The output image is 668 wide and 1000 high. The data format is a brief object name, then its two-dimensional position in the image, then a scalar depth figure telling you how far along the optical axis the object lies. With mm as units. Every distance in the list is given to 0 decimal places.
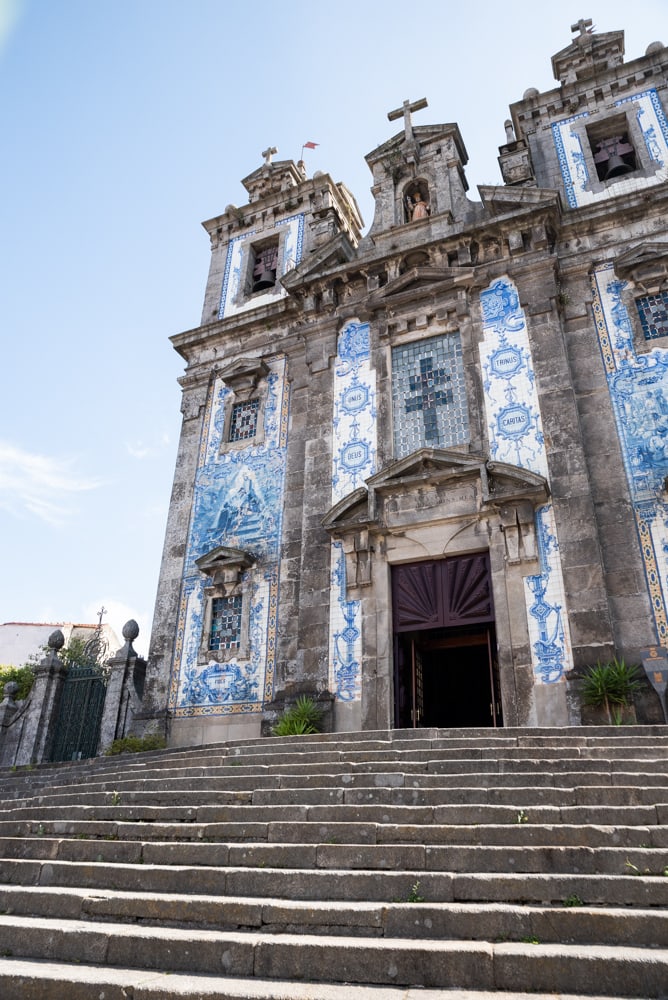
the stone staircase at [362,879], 3229
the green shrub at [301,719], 9992
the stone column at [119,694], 12469
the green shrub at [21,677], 22403
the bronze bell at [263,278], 16312
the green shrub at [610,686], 8734
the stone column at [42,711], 13031
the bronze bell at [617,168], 13617
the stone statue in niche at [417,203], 14234
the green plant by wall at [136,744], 11242
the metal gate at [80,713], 13062
